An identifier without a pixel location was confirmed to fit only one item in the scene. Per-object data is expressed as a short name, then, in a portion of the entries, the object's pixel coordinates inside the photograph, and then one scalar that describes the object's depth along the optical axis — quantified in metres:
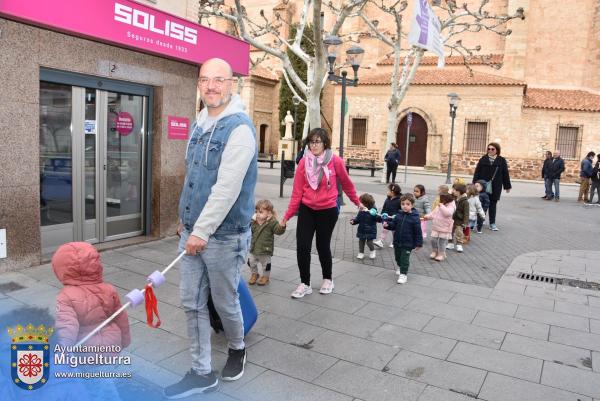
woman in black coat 10.12
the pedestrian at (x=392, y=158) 19.20
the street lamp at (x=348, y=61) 11.87
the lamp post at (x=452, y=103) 22.38
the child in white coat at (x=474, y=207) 9.66
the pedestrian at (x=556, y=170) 17.34
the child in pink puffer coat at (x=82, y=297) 2.87
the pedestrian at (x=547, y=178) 17.70
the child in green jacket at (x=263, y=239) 5.62
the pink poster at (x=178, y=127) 7.93
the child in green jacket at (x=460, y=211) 8.45
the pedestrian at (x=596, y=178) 16.41
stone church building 29.30
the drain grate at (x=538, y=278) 6.71
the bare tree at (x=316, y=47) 10.89
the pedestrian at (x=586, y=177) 16.80
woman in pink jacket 5.14
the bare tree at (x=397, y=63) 18.09
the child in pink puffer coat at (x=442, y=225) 7.47
